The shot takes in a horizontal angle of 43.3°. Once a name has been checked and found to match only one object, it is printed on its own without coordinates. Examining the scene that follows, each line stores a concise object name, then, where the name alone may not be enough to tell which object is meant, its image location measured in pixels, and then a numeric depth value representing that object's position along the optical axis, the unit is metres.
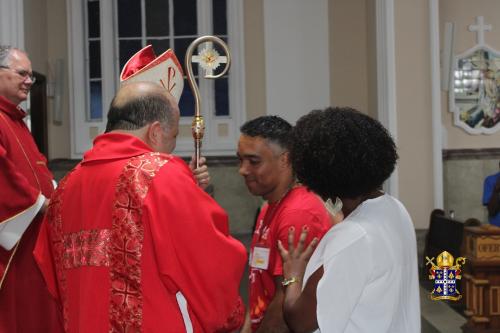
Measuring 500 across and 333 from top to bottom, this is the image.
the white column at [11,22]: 5.52
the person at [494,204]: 6.11
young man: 2.05
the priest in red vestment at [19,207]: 2.89
